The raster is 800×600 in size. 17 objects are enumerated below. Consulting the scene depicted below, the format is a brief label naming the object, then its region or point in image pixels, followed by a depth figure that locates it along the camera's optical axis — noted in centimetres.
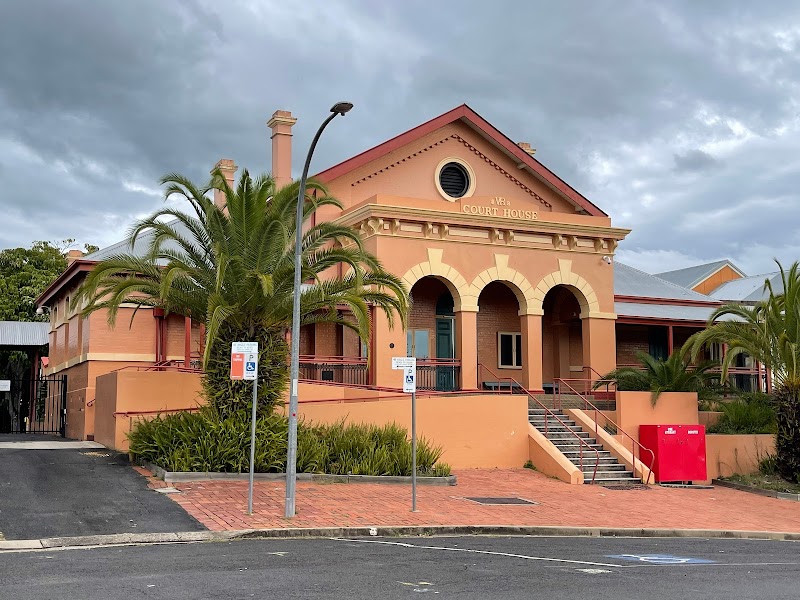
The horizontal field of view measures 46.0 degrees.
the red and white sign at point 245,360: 1548
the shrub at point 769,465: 2378
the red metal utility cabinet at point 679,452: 2325
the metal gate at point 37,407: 3048
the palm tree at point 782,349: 2286
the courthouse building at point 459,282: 2625
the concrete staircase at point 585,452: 2272
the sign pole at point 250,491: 1521
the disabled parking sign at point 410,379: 1670
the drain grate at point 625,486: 2186
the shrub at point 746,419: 2536
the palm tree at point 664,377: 2638
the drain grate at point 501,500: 1848
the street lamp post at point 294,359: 1529
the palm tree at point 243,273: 1878
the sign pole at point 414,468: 1628
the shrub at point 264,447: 1853
